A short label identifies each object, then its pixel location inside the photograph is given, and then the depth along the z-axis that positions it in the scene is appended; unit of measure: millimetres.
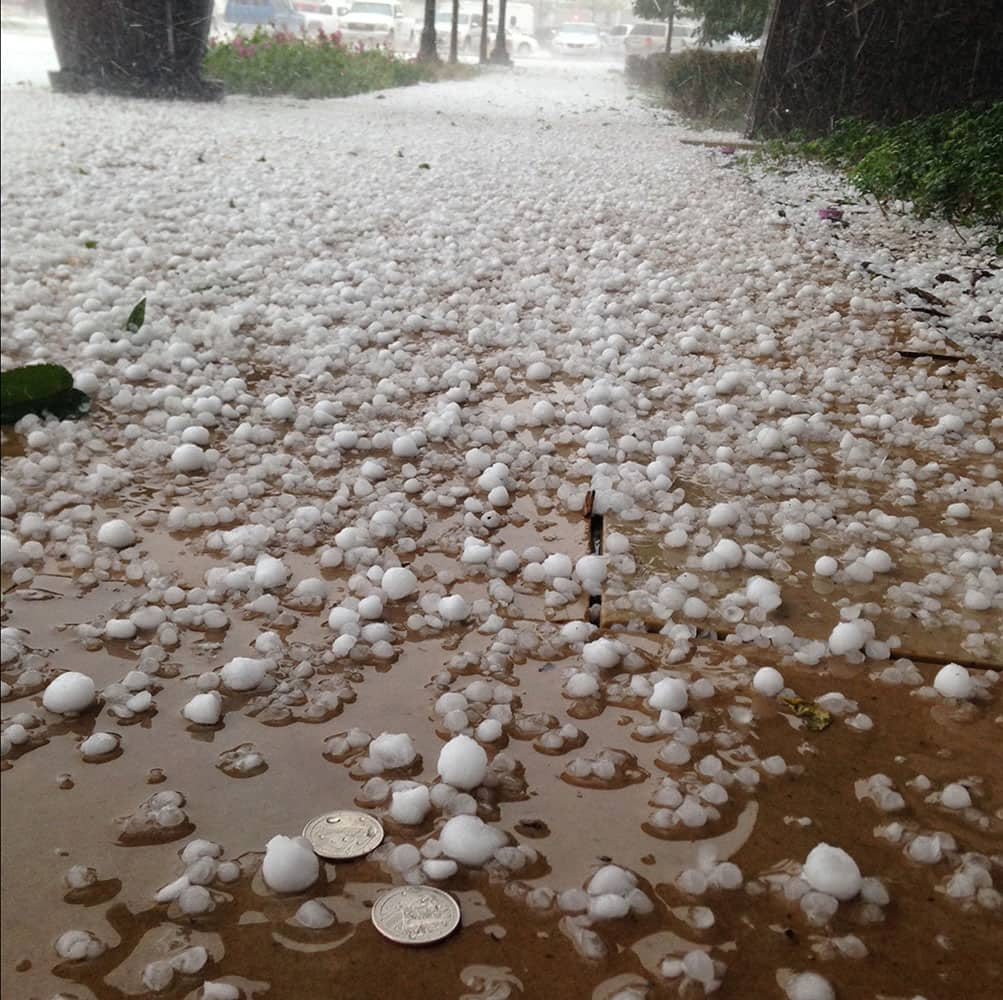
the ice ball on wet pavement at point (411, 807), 349
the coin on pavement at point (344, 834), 339
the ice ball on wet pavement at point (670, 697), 404
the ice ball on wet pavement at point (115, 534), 472
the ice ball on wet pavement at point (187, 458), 542
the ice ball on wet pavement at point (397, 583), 464
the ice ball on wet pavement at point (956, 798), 368
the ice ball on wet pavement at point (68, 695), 375
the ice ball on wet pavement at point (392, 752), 373
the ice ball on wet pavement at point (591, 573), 481
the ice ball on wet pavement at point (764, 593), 467
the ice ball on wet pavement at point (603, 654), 427
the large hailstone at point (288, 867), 321
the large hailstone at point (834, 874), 332
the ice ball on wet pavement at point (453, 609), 451
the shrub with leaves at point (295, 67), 2716
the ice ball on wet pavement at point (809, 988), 305
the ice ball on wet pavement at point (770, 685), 416
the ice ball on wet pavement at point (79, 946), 296
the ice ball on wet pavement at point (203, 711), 382
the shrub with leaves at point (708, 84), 2662
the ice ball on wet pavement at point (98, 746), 364
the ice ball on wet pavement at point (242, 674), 401
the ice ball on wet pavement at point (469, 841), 336
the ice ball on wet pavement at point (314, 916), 316
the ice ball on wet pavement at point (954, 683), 418
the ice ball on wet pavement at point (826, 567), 495
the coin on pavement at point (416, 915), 318
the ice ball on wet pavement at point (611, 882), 330
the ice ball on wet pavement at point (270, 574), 462
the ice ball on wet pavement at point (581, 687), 414
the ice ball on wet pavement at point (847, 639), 442
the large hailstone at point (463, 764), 362
